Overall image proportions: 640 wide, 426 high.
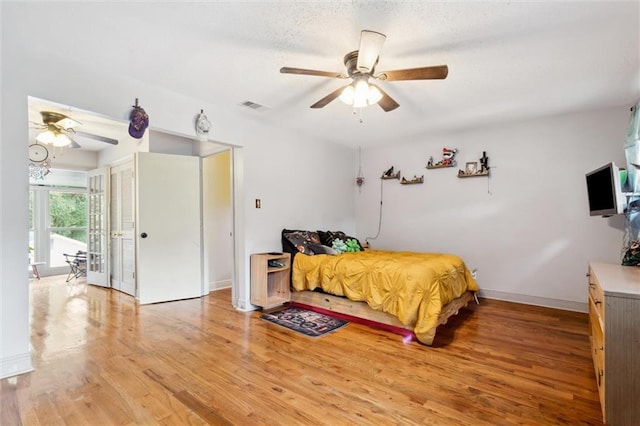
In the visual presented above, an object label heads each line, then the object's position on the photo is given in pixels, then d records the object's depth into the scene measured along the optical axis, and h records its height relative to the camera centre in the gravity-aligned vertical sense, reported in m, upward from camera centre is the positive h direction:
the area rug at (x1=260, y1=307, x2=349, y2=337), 3.18 -1.13
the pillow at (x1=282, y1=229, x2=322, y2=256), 4.11 -0.29
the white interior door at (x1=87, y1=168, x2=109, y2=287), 5.22 -0.03
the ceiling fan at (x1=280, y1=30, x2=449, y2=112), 1.97 +1.06
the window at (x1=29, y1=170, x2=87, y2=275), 6.31 +0.17
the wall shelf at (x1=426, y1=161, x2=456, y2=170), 4.63 +0.76
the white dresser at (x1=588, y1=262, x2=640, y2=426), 1.63 -0.78
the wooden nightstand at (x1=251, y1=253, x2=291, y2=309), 3.78 -0.77
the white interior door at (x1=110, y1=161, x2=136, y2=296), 4.64 -0.05
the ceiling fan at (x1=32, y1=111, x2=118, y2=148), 3.57 +1.21
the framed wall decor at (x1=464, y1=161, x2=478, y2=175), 4.46 +0.69
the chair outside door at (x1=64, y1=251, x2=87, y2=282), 5.90 -0.74
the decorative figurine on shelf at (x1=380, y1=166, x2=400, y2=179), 5.21 +0.74
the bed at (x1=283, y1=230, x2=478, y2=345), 2.85 -0.72
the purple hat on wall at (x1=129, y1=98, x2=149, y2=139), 2.82 +0.96
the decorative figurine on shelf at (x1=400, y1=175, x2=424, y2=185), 4.95 +0.60
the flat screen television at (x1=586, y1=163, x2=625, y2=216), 2.81 +0.19
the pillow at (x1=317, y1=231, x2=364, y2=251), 4.50 -0.26
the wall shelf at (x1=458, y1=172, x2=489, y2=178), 4.36 +0.58
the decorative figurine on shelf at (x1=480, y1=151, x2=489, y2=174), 4.35 +0.73
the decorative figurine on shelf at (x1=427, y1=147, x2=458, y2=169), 4.61 +0.88
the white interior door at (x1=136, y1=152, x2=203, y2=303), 4.25 -0.05
